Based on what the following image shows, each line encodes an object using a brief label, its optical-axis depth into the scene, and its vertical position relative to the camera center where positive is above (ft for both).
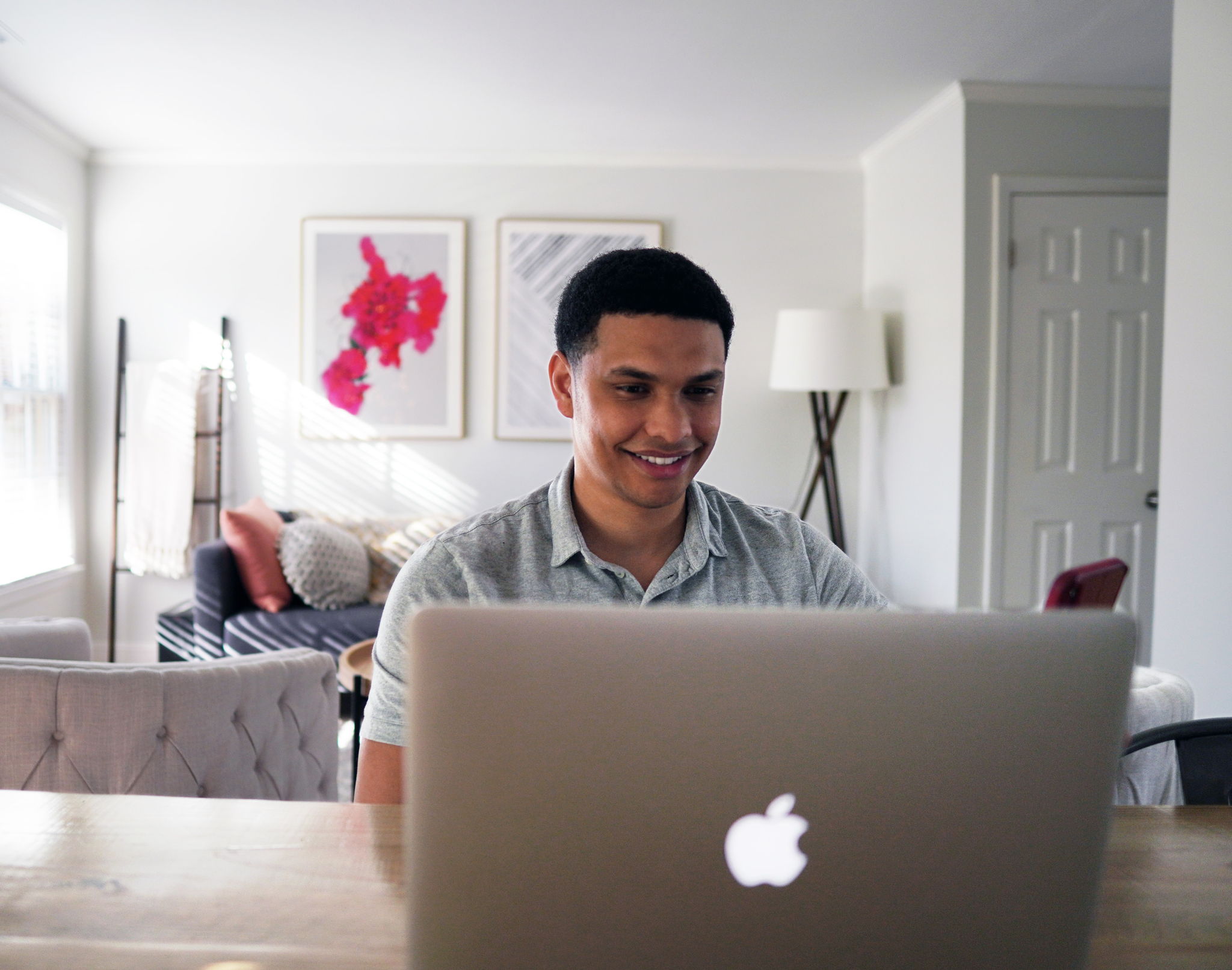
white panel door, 12.59 +1.35
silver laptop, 1.80 -0.60
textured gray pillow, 12.98 -1.46
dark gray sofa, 12.58 -2.19
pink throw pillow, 13.01 -1.40
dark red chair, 6.17 -0.74
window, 13.41 +0.82
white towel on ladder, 15.21 -0.07
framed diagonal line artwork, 15.71 +2.90
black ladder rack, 15.34 +0.12
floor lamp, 14.19 +1.79
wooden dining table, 2.29 -1.19
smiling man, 3.83 -0.23
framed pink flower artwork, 15.58 +2.31
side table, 8.61 -1.99
